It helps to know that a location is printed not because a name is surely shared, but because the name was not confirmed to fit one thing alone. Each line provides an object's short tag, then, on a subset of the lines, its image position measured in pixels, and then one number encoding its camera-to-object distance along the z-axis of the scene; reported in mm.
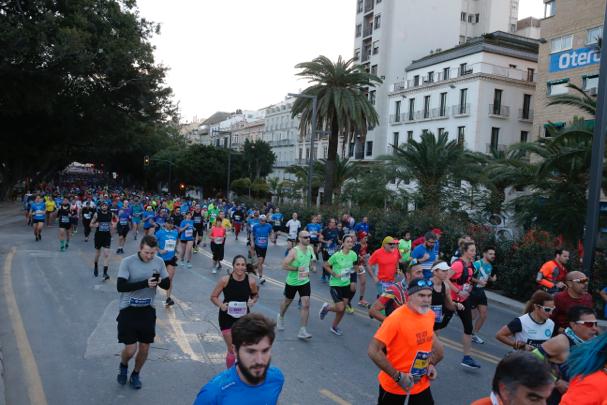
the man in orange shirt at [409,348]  4336
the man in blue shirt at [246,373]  2924
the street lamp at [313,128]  26594
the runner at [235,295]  6344
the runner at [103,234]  13191
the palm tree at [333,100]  30719
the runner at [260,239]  14602
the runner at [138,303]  6047
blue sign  30309
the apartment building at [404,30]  53969
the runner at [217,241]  15123
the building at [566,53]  30203
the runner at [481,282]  8617
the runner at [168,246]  11227
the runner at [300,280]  8789
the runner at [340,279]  9203
